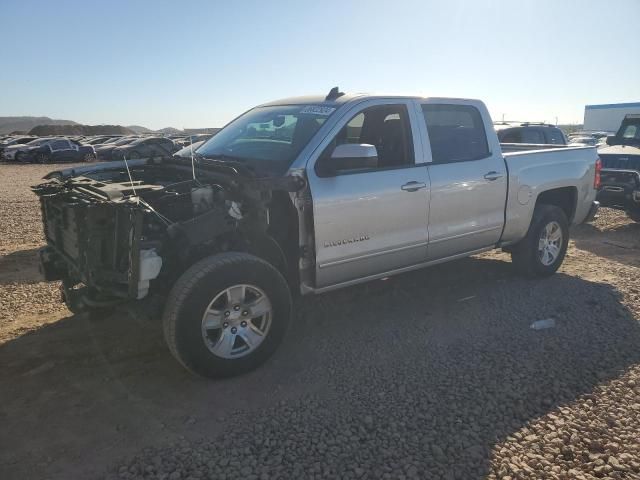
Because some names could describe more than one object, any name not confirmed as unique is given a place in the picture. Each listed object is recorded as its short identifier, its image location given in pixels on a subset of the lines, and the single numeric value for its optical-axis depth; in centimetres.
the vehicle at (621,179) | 902
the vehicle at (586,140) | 2189
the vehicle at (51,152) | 2875
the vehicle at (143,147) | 2648
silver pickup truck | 343
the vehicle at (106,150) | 3047
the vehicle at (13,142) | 3049
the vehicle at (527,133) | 1056
